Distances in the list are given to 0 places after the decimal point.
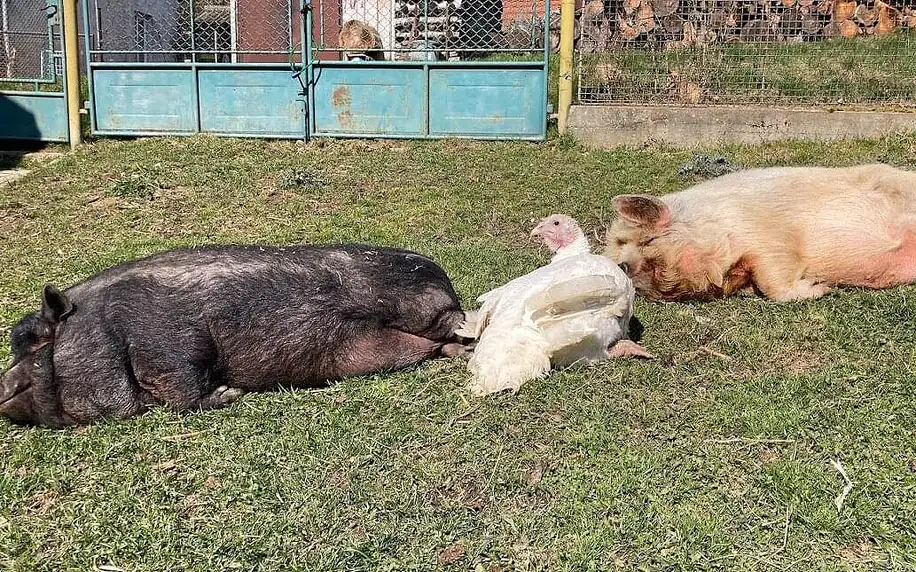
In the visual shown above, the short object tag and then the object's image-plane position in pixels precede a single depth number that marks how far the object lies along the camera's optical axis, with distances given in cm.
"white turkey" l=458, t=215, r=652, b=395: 383
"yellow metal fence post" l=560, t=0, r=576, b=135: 1055
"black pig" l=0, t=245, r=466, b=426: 358
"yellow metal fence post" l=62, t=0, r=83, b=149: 1152
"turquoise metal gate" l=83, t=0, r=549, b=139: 1083
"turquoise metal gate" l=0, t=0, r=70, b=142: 1175
